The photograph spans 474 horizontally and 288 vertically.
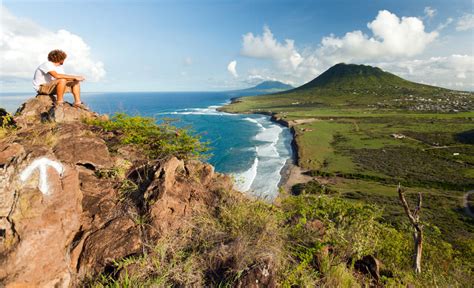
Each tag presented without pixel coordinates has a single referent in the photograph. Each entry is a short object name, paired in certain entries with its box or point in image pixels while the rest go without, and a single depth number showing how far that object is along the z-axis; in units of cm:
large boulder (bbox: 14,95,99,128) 771
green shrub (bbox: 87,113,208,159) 764
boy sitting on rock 805
